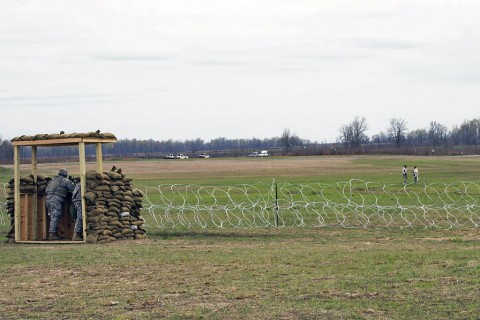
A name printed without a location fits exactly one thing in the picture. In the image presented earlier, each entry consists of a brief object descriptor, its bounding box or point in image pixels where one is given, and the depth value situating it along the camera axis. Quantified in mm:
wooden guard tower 21936
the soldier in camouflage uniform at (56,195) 22641
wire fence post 25828
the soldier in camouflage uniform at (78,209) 22172
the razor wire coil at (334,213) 26203
